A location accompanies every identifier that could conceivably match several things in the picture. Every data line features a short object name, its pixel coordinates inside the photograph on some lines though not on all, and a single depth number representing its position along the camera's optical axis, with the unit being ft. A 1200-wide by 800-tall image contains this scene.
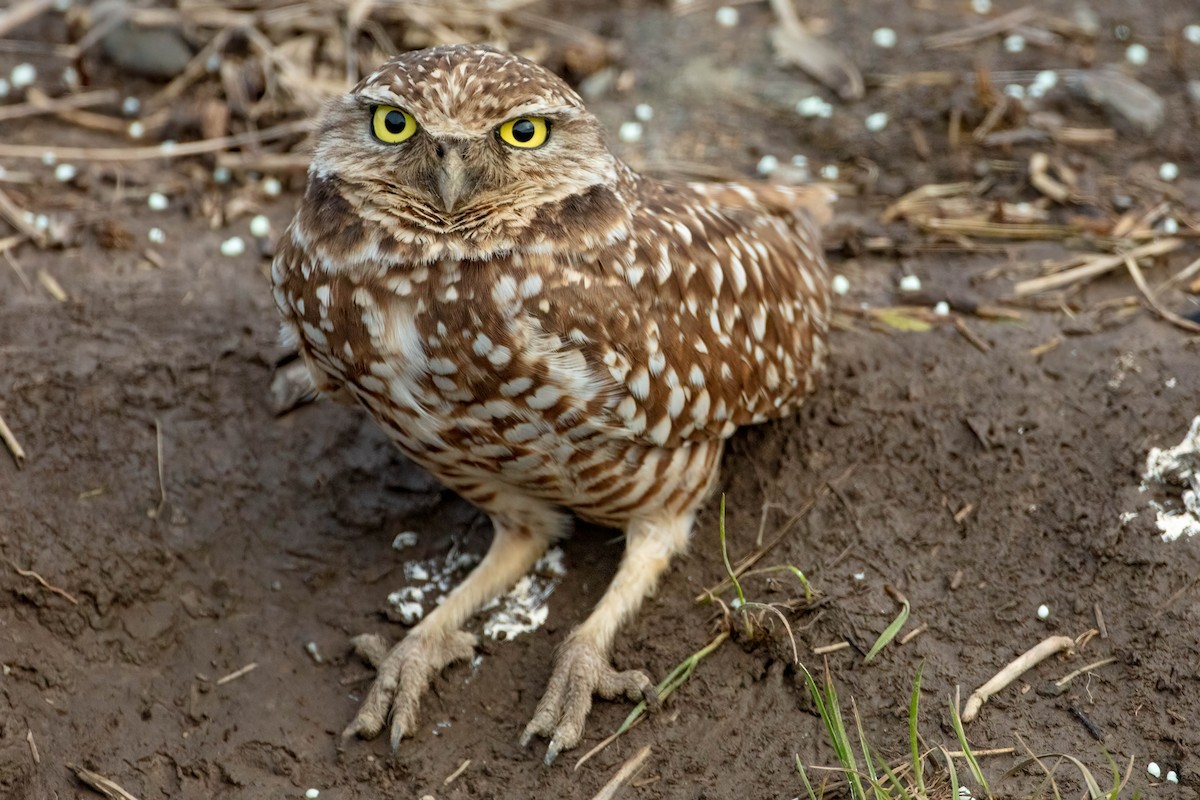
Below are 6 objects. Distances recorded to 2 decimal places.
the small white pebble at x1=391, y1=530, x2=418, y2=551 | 32.89
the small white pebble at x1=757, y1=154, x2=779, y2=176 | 40.91
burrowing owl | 24.72
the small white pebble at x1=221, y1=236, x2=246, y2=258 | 37.17
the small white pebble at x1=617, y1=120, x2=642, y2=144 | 41.83
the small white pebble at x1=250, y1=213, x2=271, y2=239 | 37.88
